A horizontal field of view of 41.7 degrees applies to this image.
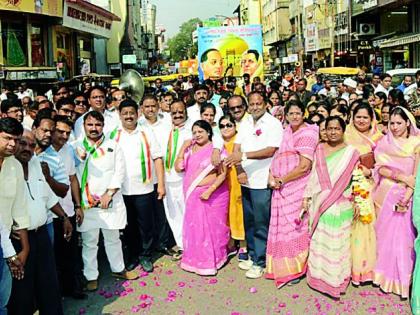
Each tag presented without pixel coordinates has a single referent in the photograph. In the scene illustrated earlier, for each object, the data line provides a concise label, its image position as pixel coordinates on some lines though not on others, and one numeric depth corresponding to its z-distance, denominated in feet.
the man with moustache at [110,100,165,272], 17.70
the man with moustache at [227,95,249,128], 19.08
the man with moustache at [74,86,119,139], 20.73
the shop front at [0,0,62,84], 67.05
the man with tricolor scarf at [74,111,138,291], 16.39
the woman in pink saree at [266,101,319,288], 16.20
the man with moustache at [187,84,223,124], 24.08
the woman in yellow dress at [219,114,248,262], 18.99
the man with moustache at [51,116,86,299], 15.46
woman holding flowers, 15.83
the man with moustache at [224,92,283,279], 17.08
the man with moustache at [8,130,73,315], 12.35
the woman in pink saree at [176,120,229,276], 17.76
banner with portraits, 57.47
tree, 359.05
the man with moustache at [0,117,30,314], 11.13
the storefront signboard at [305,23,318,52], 132.03
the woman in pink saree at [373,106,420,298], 15.26
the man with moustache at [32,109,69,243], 14.21
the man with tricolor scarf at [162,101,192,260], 19.47
